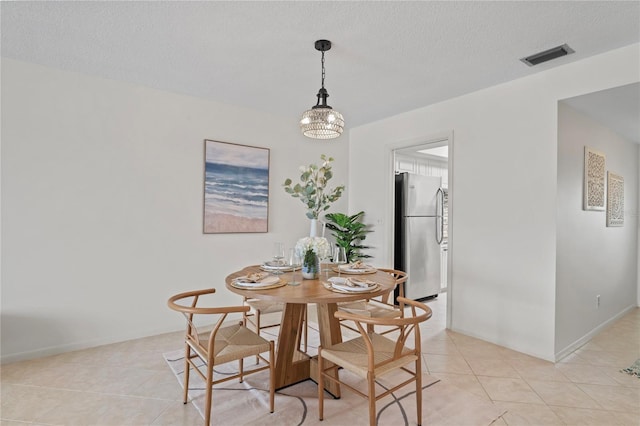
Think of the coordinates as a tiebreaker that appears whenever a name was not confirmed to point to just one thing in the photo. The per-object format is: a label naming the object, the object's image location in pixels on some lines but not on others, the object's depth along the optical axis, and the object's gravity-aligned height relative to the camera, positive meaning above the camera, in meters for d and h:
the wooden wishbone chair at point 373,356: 1.71 -0.78
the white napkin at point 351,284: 2.01 -0.42
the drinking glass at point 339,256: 2.51 -0.30
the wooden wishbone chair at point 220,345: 1.83 -0.78
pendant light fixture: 2.39 +0.69
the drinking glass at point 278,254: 2.41 -0.28
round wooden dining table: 2.07 -0.77
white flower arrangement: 2.31 -0.22
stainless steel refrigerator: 4.57 -0.21
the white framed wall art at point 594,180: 3.21 +0.40
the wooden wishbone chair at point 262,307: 2.62 -0.75
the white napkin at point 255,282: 2.08 -0.43
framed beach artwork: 3.71 +0.30
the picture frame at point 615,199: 3.71 +0.24
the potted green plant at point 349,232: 4.39 -0.21
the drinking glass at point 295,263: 2.25 -0.38
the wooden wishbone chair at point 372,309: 2.62 -0.76
